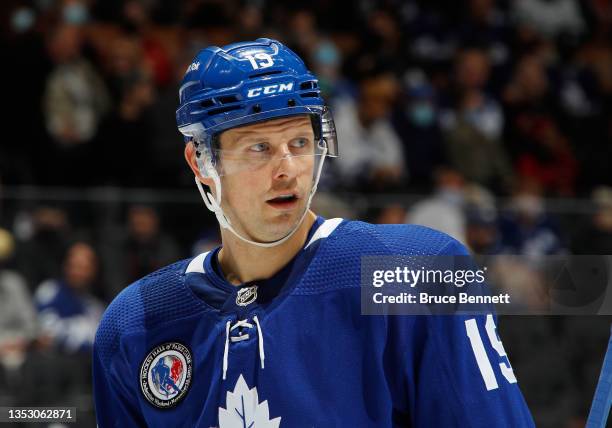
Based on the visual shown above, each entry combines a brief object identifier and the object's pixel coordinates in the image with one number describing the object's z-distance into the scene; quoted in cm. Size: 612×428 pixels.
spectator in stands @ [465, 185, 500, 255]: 1102
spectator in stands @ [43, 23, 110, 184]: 1330
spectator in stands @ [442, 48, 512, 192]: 1515
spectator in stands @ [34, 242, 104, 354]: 1047
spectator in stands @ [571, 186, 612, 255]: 1033
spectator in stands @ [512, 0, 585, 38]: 1955
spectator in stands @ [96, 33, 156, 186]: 1336
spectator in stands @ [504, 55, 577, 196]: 1603
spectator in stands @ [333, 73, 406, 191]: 1452
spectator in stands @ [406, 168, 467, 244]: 1117
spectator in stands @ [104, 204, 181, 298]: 1080
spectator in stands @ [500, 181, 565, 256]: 1120
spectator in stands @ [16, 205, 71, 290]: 1080
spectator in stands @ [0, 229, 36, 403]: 1009
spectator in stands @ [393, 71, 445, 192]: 1502
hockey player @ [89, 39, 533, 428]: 376
